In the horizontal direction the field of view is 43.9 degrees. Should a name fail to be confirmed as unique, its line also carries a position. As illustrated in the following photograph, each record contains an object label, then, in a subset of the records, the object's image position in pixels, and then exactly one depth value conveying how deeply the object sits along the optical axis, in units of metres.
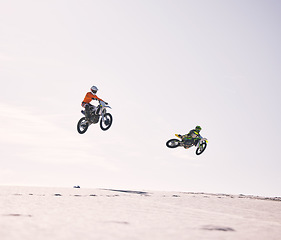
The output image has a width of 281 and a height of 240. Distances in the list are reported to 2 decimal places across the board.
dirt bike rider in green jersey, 27.09
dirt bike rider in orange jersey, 21.62
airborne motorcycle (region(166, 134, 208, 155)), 27.25
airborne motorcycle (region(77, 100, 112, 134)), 21.64
